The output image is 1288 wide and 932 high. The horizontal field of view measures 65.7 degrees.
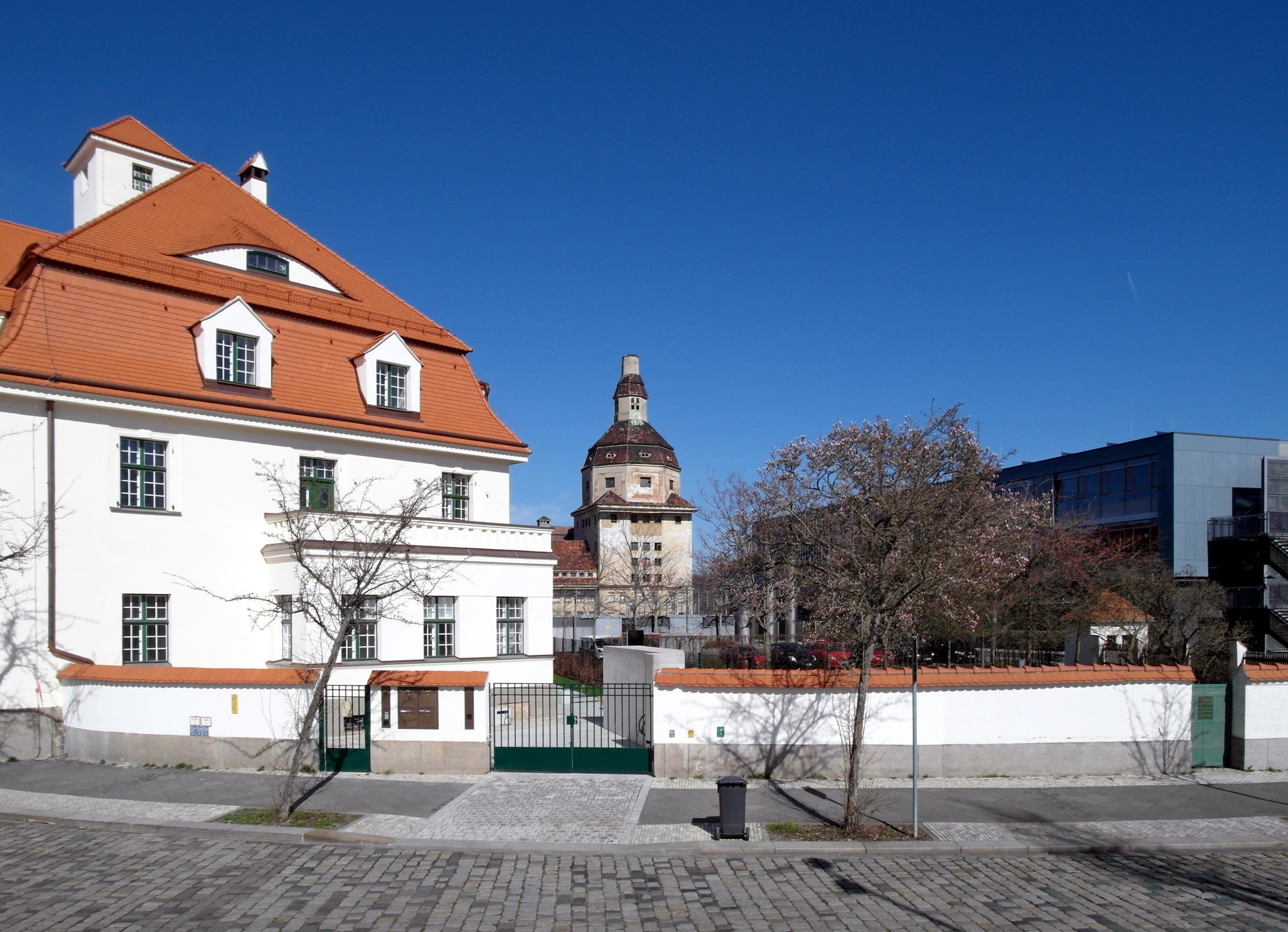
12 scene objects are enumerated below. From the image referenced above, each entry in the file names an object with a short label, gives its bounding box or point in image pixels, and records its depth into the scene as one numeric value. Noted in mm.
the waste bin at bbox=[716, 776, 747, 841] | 12773
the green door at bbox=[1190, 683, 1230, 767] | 17594
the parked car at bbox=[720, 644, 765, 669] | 34688
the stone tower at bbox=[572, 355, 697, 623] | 97688
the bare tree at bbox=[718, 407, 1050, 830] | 14617
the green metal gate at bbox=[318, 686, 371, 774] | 17109
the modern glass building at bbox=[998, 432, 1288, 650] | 48469
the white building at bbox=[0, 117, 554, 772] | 17594
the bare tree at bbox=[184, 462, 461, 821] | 19859
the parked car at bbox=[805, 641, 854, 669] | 29891
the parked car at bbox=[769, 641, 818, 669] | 34300
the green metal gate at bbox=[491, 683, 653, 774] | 17016
